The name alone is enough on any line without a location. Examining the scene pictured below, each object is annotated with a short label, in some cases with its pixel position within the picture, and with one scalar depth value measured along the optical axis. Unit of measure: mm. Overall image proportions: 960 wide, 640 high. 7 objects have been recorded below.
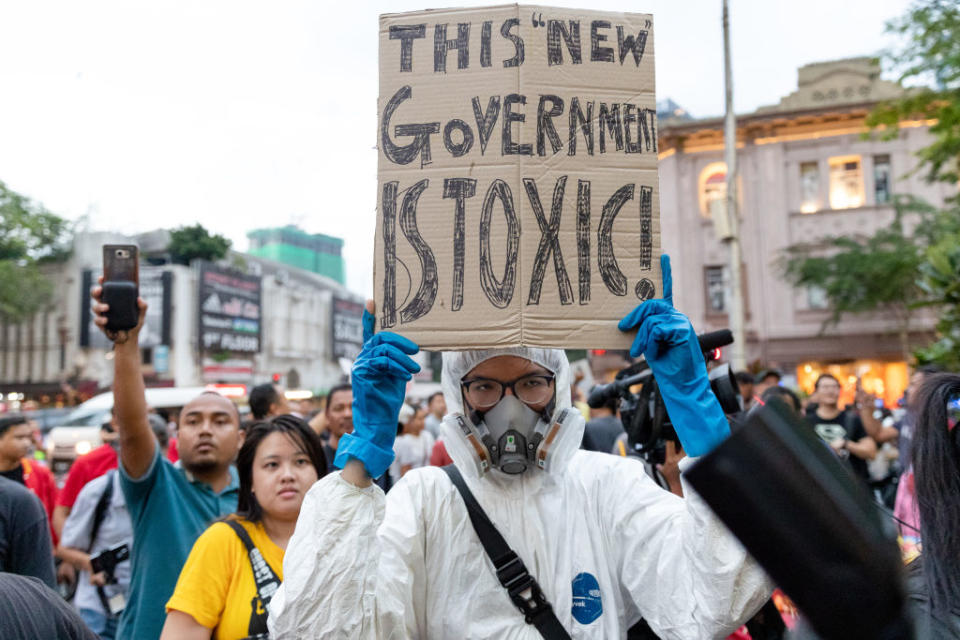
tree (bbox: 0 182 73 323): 34562
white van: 15953
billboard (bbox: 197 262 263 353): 36906
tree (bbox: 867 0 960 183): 10188
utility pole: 12867
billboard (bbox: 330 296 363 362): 46844
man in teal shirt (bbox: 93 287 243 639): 3076
